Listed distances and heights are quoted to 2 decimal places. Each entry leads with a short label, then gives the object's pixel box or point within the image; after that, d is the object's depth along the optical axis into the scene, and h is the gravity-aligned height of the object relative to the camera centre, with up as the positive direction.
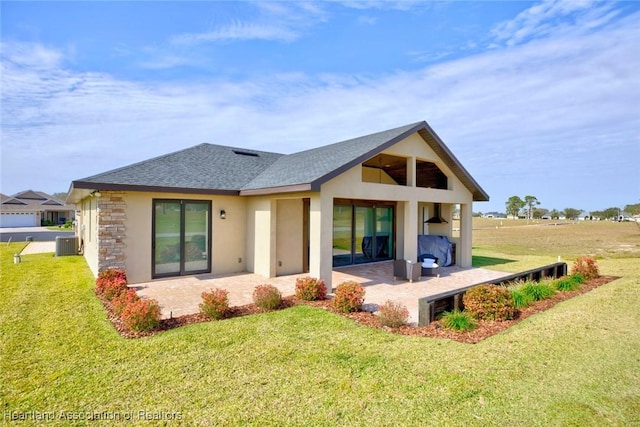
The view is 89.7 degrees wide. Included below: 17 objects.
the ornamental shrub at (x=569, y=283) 9.34 -2.01
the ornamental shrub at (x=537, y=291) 8.27 -1.99
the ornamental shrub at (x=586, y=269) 10.70 -1.81
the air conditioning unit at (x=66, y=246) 15.40 -1.59
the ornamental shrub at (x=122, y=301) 6.45 -1.82
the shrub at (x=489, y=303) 6.64 -1.85
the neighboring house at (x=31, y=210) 43.47 +0.43
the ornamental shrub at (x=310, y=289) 8.05 -1.90
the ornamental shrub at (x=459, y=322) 6.15 -2.10
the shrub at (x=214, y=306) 6.55 -1.88
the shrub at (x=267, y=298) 7.19 -1.89
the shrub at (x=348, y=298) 7.14 -1.89
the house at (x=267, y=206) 9.34 +0.28
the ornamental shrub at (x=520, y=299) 7.58 -2.03
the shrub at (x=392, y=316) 6.26 -2.01
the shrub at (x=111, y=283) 7.71 -1.76
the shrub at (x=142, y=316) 5.73 -1.85
